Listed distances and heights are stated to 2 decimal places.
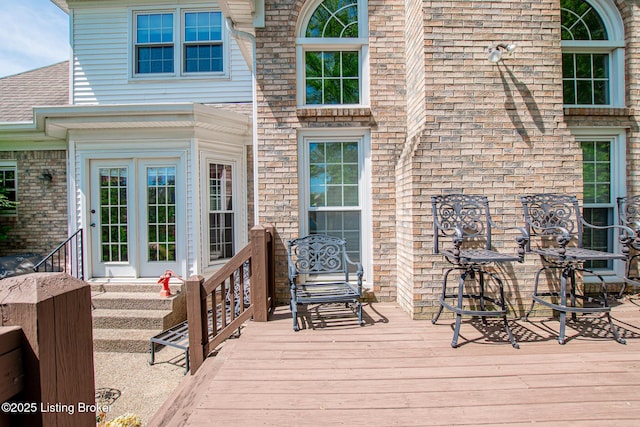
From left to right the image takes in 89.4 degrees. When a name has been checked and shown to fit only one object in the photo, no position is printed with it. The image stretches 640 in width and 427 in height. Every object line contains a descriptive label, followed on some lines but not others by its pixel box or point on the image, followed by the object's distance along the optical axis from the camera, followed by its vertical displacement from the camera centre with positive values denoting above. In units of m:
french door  5.48 -0.11
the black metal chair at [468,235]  3.14 -0.29
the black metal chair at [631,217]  4.23 -0.15
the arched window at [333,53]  4.32 +2.13
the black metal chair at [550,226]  3.43 -0.20
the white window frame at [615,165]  4.34 +0.55
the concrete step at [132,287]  5.24 -1.21
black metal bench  4.09 -1.69
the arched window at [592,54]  4.35 +2.09
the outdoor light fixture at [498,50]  3.46 +1.70
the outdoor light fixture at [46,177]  6.26 +0.73
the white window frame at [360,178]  4.29 +0.43
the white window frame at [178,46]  6.49 +3.37
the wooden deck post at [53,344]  0.84 -0.36
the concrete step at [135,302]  4.90 -1.35
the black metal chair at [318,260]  3.72 -0.61
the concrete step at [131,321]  4.67 -1.56
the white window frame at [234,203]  5.50 +0.16
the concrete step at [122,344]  4.44 -1.79
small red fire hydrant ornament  5.01 -1.09
